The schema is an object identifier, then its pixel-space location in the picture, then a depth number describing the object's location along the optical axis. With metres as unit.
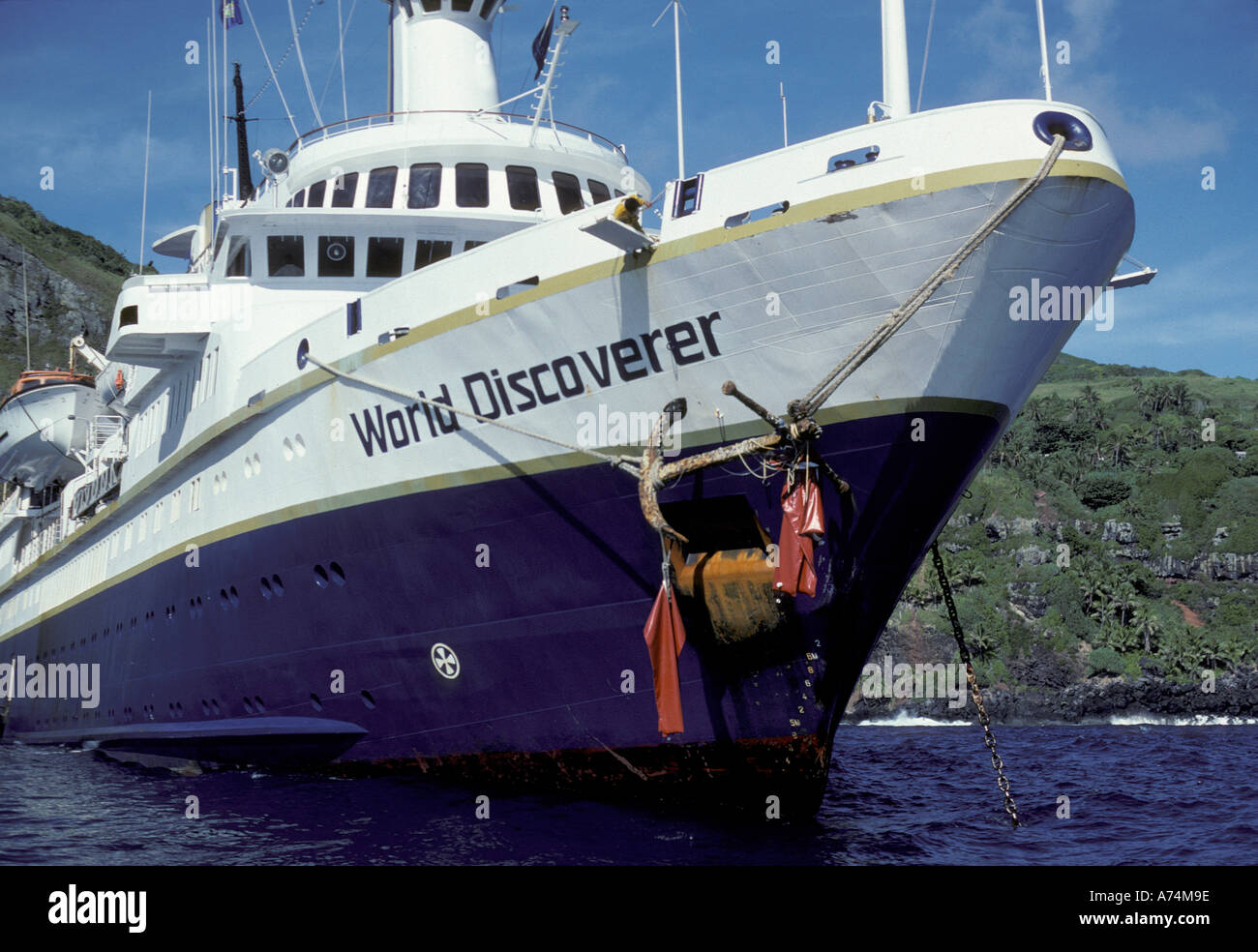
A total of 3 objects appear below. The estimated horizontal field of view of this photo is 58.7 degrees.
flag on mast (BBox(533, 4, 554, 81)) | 17.58
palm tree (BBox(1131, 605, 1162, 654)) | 71.19
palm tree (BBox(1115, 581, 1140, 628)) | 74.00
